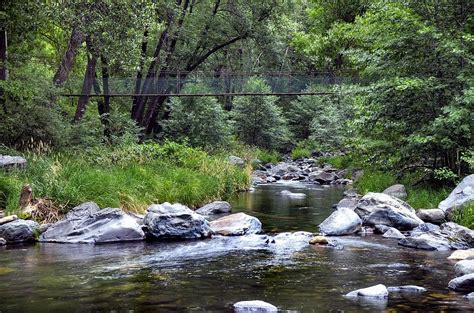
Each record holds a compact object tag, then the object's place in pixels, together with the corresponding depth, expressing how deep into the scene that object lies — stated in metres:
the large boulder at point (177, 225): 10.85
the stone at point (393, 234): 10.80
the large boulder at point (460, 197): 11.69
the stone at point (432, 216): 11.93
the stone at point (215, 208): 13.88
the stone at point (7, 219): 10.39
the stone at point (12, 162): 12.76
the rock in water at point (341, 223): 11.14
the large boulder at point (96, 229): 10.36
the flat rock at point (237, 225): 11.22
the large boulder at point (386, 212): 11.55
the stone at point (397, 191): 14.40
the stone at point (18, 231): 10.13
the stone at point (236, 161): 23.19
